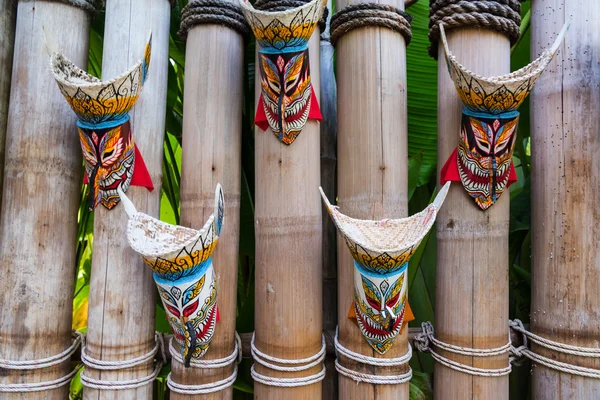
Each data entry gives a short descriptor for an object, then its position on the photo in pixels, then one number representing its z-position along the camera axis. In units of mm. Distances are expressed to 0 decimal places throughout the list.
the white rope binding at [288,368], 683
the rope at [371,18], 722
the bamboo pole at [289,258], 692
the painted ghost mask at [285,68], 622
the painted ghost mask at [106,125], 634
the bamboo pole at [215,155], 717
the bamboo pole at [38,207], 718
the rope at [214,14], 748
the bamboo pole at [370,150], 701
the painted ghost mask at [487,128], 630
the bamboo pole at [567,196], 711
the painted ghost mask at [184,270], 571
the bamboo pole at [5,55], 804
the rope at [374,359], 684
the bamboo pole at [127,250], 705
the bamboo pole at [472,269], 709
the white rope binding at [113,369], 693
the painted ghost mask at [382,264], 585
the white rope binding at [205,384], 694
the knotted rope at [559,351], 696
